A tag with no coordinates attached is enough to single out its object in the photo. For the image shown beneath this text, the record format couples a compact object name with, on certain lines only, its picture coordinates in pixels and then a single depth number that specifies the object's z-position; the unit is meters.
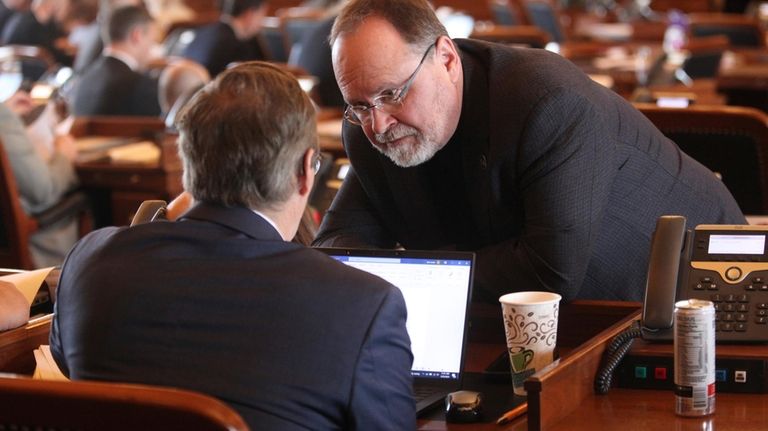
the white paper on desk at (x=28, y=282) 4.49
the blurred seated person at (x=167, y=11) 25.89
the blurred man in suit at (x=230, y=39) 15.47
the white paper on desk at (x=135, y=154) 9.70
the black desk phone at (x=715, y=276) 3.91
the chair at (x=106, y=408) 2.65
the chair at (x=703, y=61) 13.75
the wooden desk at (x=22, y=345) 4.18
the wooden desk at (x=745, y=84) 12.95
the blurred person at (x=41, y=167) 9.01
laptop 3.99
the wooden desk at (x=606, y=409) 3.50
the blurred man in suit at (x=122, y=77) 12.46
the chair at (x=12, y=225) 8.51
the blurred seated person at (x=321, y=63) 13.48
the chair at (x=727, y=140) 6.83
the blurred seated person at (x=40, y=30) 19.31
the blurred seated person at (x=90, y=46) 16.62
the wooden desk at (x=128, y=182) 9.45
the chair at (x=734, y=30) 17.06
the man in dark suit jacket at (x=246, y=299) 3.18
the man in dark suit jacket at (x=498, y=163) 4.48
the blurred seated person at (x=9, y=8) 20.61
